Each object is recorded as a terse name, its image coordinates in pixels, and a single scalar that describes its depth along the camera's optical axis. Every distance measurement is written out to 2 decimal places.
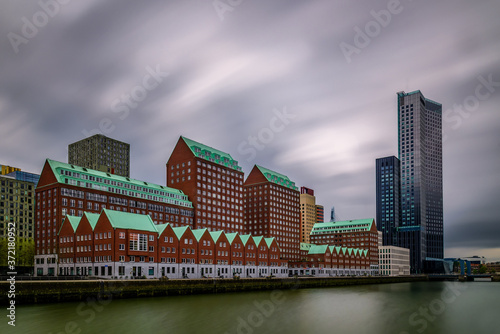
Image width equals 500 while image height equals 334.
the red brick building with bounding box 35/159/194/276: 115.50
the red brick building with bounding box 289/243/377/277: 189.12
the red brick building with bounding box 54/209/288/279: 95.50
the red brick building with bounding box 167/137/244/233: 156.00
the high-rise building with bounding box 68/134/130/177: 150.90
